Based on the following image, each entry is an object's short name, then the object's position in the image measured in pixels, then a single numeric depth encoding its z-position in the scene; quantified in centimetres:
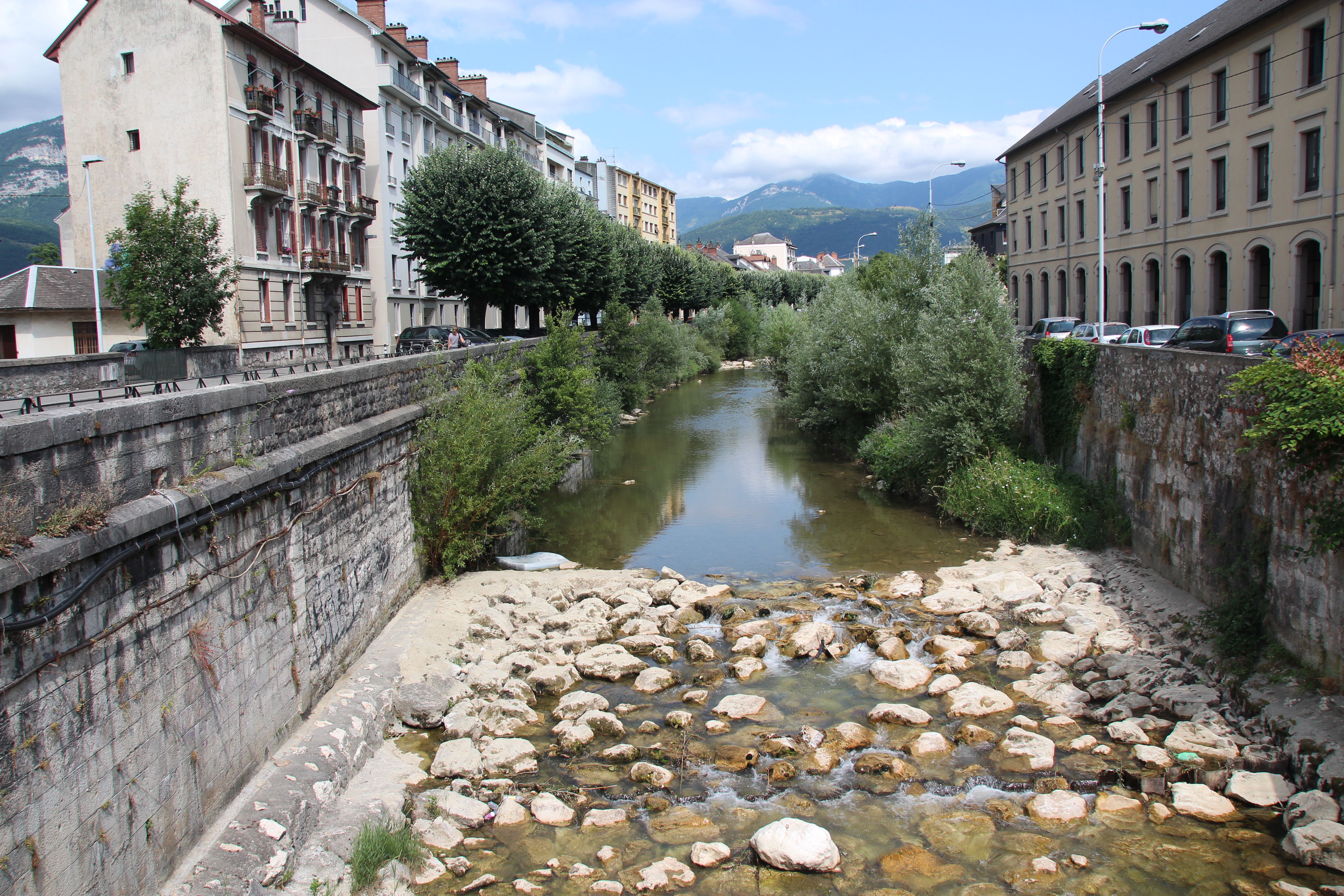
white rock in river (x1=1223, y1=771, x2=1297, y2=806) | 875
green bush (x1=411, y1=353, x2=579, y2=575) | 1542
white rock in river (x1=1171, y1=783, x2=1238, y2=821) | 869
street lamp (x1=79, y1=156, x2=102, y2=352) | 2622
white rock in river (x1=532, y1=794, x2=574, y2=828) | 884
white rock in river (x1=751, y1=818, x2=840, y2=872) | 802
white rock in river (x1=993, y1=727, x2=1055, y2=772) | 973
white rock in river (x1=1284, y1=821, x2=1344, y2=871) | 780
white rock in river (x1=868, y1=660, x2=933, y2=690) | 1197
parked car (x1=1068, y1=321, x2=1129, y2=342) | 2975
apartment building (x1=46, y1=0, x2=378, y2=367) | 2914
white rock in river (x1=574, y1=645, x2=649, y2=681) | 1238
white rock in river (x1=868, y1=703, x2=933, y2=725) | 1081
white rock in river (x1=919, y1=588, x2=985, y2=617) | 1477
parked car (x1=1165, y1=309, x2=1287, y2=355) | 2002
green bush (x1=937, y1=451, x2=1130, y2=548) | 1750
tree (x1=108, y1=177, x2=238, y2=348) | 2370
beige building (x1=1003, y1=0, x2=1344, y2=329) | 2791
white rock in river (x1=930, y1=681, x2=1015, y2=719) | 1105
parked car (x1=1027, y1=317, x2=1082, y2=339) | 3397
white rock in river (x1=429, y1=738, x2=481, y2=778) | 963
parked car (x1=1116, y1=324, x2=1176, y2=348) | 2520
